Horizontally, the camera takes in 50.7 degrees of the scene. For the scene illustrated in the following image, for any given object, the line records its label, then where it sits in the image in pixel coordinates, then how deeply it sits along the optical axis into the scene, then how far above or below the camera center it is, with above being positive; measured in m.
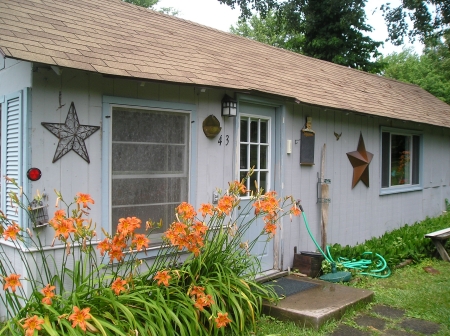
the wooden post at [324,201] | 7.45 -0.51
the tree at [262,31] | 34.46 +10.65
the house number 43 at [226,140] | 5.97 +0.35
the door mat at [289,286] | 5.75 -1.50
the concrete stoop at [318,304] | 4.89 -1.50
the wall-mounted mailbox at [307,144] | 7.16 +0.38
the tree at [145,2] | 27.58 +9.82
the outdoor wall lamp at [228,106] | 5.92 +0.77
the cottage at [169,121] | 4.55 +0.56
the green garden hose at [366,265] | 6.92 -1.44
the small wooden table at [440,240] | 7.94 -1.18
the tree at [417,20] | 17.84 +5.89
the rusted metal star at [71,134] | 4.54 +0.31
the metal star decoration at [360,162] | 8.50 +0.13
